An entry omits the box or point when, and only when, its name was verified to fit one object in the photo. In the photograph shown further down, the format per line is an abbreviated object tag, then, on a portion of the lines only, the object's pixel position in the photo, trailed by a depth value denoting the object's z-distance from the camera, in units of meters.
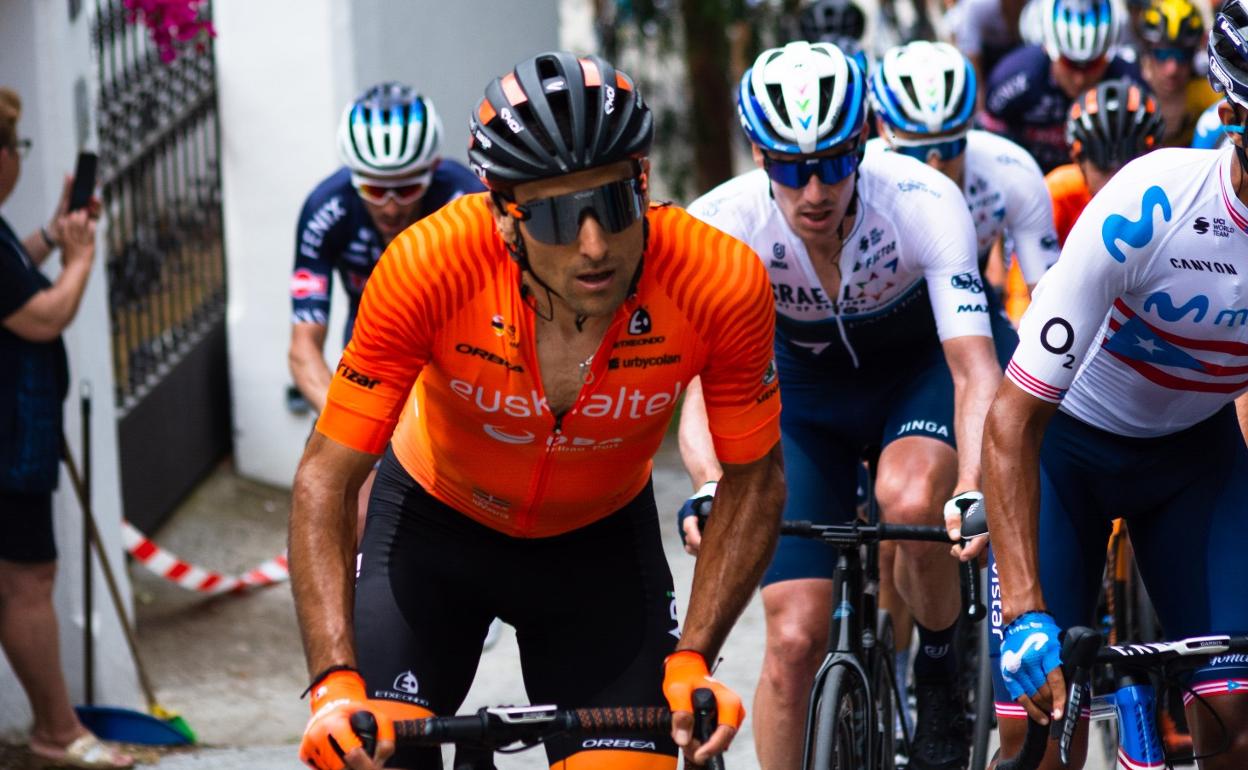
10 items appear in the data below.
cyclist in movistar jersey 7.20
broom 13.35
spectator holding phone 12.23
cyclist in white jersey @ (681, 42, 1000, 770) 9.69
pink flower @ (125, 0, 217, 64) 15.30
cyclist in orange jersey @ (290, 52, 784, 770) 6.71
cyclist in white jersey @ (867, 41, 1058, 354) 12.64
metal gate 17.94
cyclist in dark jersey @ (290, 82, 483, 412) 12.97
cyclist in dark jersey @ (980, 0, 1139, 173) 17.56
